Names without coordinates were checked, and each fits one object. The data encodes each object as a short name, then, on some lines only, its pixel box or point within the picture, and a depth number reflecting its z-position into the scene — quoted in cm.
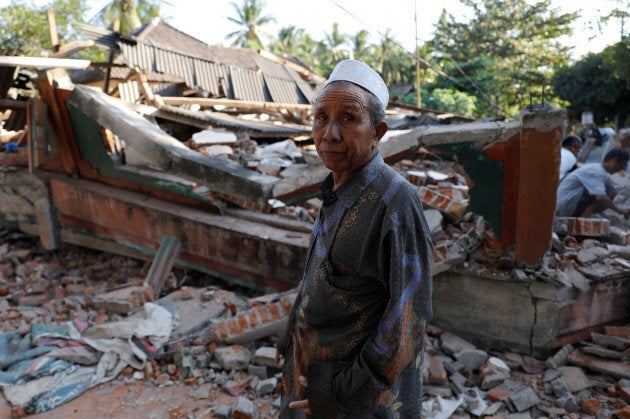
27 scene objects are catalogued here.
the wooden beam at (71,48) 679
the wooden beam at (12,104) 566
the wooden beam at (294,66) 1342
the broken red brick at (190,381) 307
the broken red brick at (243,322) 338
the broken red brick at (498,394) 297
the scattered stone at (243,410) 266
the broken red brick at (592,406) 289
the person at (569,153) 571
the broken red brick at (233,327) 338
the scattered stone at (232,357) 317
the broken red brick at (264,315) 338
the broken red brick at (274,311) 337
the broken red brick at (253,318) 339
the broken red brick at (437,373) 304
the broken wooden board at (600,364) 320
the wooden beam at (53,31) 775
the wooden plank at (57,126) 512
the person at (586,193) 462
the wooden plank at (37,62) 504
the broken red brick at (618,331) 345
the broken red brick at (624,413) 273
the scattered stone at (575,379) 311
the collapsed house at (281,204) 335
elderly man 119
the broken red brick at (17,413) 278
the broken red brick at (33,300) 467
